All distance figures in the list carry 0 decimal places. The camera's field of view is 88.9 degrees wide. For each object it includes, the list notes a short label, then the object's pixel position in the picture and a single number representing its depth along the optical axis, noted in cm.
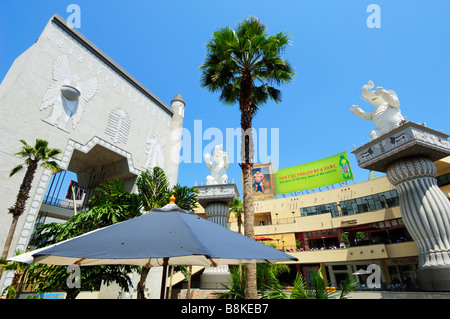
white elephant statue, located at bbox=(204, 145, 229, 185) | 2431
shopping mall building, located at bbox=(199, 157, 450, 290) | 2509
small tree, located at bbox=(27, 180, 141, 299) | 982
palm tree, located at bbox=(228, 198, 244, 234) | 2788
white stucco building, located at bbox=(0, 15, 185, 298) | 1305
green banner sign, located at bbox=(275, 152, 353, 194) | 3494
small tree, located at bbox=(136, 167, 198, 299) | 1265
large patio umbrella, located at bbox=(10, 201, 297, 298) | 258
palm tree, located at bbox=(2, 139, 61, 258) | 1141
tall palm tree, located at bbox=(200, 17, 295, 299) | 897
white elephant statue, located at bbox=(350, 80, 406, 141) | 1697
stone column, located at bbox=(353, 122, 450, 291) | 1373
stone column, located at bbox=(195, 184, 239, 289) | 2306
